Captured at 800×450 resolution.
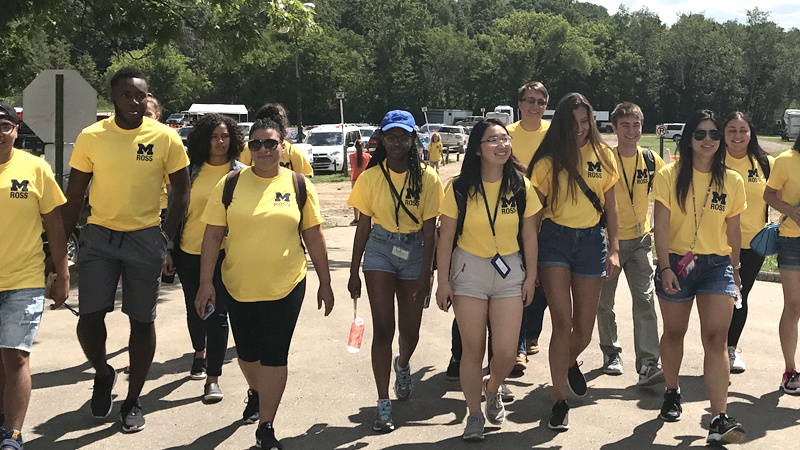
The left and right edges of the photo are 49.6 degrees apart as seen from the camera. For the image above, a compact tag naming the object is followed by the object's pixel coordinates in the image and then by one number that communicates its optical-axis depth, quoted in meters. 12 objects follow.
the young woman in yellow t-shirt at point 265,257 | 4.94
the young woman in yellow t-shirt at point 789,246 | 6.21
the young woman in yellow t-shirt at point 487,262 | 5.18
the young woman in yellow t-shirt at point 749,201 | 6.78
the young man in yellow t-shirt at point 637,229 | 6.57
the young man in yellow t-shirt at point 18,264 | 4.65
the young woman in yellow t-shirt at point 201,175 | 6.33
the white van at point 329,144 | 33.19
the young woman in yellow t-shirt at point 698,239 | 5.30
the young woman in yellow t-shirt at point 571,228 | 5.54
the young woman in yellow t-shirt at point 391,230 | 5.56
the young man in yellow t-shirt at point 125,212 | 5.34
